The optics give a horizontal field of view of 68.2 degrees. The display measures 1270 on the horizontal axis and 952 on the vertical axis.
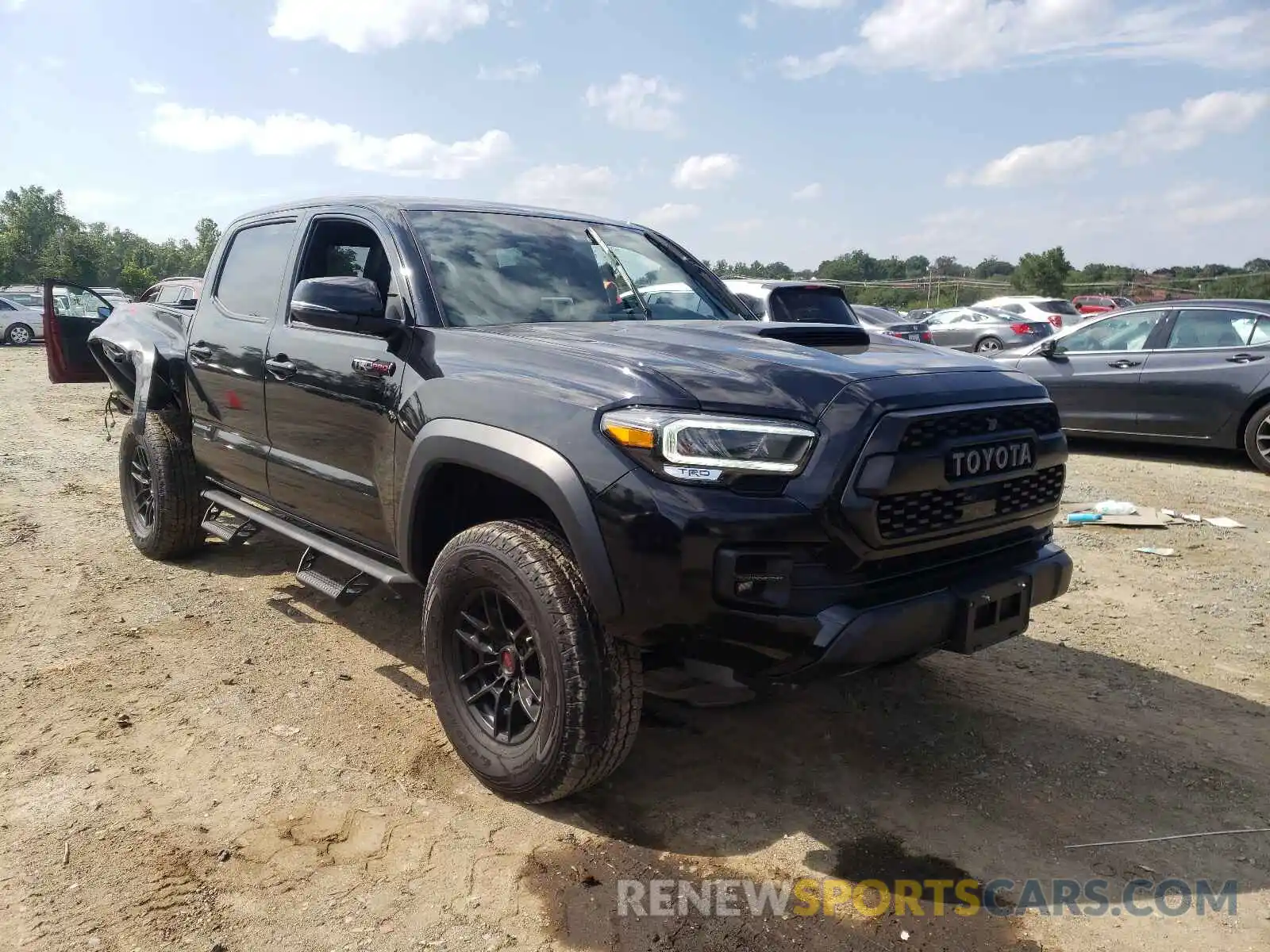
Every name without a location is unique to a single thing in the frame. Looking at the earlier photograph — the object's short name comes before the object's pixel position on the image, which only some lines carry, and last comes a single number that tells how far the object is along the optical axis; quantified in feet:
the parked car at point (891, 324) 43.95
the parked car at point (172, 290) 37.11
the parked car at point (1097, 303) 106.32
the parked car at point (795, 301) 28.22
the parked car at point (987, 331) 64.44
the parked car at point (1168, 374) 27.27
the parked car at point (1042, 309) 70.13
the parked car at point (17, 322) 96.58
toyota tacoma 8.10
